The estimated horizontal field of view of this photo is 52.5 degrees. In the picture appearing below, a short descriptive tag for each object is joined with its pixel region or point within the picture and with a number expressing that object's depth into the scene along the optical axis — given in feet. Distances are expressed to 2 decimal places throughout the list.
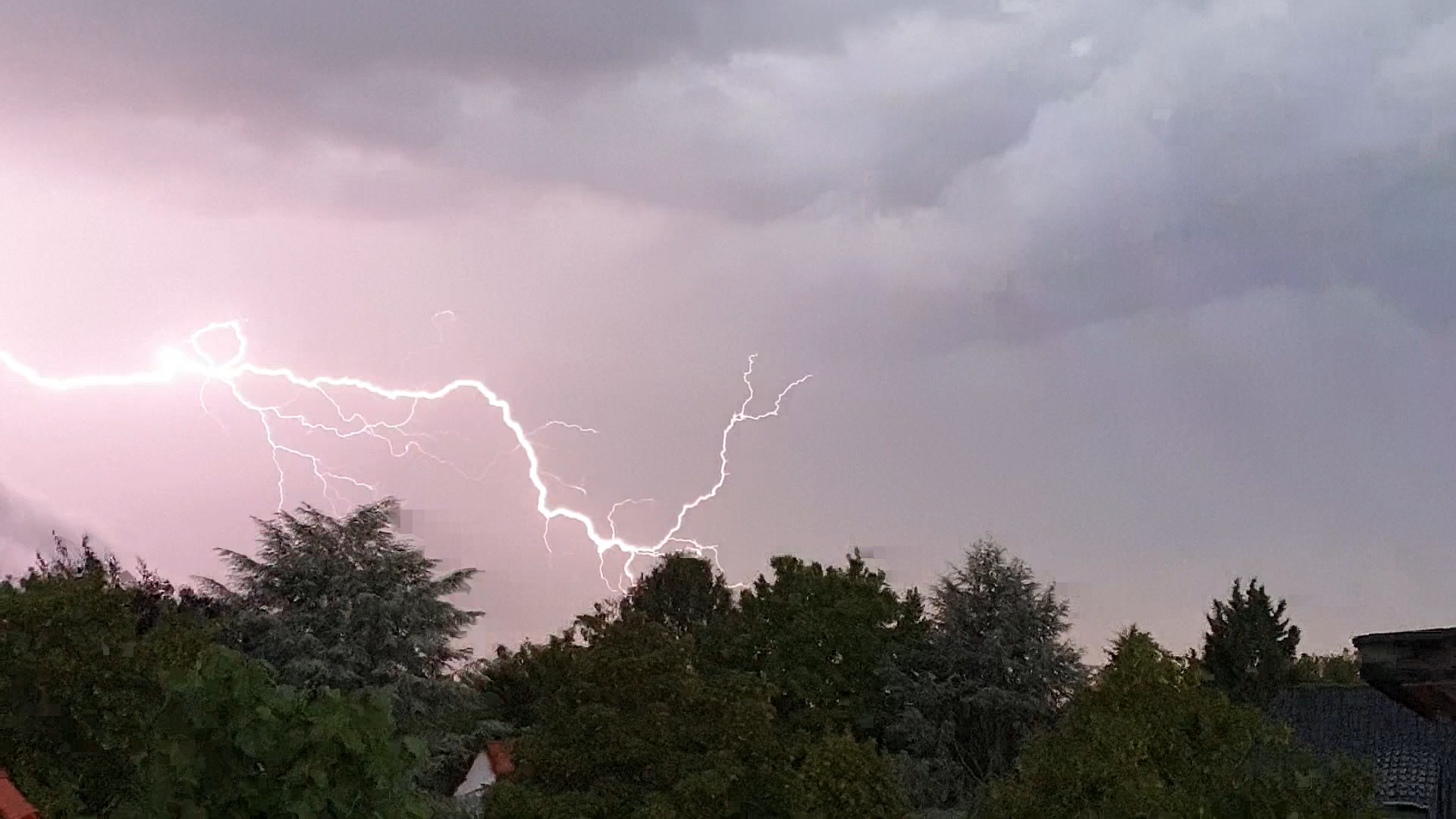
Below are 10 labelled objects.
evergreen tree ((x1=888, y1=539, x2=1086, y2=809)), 162.40
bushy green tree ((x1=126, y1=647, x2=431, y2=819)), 29.35
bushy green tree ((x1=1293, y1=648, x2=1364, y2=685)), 223.32
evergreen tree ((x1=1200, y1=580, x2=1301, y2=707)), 182.19
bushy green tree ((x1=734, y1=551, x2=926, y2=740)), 168.86
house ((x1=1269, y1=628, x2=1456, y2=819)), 147.84
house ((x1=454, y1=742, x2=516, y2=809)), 146.51
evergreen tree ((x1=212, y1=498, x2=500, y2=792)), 130.00
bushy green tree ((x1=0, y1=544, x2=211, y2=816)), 47.70
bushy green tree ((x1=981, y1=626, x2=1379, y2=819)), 53.16
